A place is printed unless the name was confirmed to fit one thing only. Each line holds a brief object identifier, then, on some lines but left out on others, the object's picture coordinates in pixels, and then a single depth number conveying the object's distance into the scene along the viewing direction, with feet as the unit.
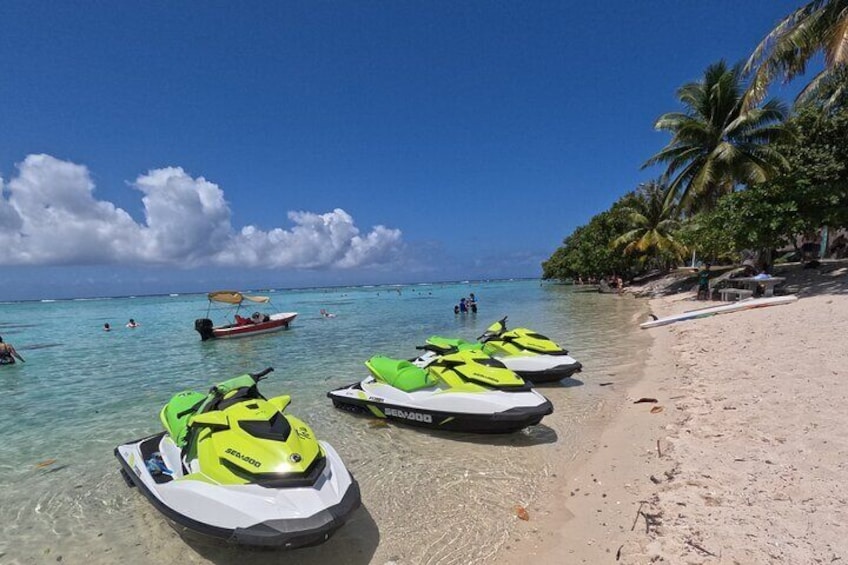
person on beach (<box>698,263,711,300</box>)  71.05
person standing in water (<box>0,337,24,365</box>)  48.67
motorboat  67.15
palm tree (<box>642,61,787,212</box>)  72.28
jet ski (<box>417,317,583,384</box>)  25.74
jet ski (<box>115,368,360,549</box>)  9.75
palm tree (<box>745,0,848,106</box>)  45.20
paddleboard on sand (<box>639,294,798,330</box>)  47.75
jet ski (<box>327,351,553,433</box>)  18.02
